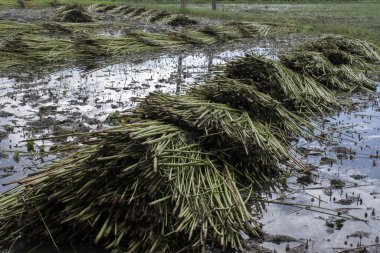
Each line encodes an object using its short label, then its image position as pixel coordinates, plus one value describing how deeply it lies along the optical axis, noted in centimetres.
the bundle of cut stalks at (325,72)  882
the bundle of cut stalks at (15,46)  1126
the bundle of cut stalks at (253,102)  602
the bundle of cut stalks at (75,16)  2012
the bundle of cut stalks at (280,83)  734
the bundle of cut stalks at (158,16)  2134
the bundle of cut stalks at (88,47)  1205
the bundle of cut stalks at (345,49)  1012
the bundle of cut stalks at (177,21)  2009
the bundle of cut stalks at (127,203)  364
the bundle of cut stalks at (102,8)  2816
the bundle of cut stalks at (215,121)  491
